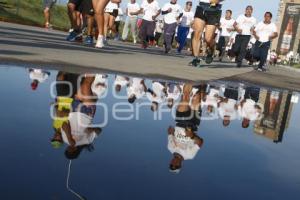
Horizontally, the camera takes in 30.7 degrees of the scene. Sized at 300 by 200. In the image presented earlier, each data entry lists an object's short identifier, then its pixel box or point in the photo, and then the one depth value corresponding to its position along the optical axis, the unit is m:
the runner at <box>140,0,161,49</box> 16.55
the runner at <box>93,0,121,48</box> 8.64
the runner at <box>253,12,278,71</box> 14.62
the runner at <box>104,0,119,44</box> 14.56
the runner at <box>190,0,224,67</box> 9.54
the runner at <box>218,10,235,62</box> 18.81
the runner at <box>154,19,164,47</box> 23.61
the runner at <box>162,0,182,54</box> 16.45
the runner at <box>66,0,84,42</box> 10.34
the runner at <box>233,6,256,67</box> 15.30
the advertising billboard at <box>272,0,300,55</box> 143.88
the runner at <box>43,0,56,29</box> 16.55
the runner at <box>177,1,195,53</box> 18.47
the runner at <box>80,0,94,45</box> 10.72
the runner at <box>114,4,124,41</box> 20.77
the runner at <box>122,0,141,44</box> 19.20
